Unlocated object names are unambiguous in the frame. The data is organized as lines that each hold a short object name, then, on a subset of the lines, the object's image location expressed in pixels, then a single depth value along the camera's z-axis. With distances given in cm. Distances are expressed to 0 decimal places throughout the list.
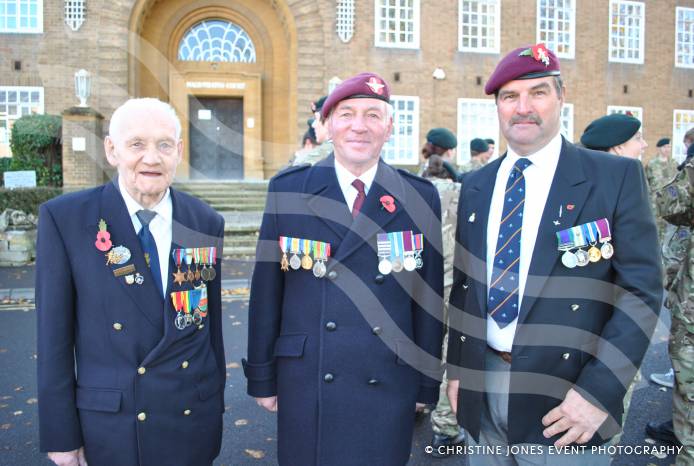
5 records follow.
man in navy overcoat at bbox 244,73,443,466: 247
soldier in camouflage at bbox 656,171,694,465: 346
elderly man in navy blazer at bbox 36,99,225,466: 225
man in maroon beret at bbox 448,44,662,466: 218
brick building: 1800
